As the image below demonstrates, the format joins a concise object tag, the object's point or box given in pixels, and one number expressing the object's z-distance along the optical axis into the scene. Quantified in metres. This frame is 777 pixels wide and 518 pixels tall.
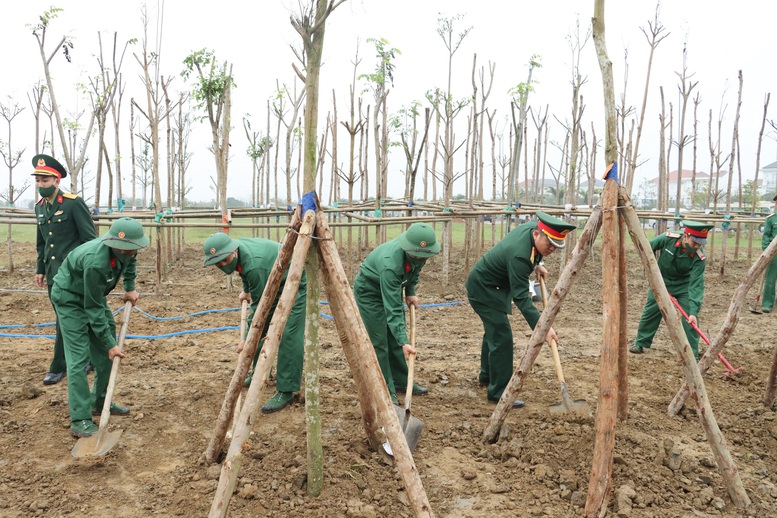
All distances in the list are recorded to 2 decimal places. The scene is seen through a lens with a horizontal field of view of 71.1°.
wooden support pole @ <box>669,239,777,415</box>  3.80
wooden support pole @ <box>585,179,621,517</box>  2.95
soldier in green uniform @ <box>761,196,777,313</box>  7.90
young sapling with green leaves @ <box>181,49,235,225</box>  7.57
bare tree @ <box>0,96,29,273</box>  12.57
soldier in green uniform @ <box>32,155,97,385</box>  4.71
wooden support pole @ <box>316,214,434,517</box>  2.60
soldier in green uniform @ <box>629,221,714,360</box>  5.19
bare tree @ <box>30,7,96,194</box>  7.87
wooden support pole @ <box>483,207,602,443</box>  3.22
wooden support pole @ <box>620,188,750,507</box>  3.11
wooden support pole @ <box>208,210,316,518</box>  2.56
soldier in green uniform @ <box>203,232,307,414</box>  3.92
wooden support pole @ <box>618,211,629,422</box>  3.21
